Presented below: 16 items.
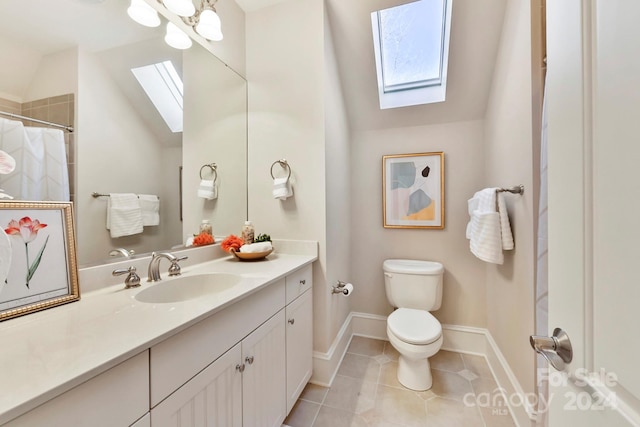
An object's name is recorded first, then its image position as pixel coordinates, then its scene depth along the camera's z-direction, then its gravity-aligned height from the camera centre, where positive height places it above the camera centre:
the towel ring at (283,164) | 1.69 +0.32
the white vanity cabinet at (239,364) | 0.68 -0.55
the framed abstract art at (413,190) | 2.09 +0.15
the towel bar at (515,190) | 1.30 +0.09
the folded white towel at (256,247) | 1.46 -0.23
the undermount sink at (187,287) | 1.04 -0.35
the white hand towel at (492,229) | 1.45 -0.13
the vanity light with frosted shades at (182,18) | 1.16 +1.02
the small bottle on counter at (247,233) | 1.60 -0.15
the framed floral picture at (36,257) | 0.71 -0.14
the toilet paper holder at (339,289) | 1.74 -0.58
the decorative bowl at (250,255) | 1.46 -0.27
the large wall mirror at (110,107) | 0.86 +0.45
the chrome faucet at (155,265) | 1.09 -0.24
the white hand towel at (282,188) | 1.62 +0.14
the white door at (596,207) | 0.32 +0.00
